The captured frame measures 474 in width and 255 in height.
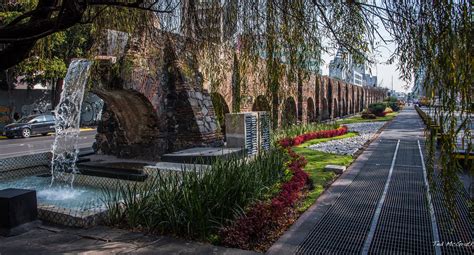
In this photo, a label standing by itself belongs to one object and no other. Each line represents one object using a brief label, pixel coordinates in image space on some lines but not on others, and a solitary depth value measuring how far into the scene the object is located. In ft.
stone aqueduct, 26.37
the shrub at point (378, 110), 110.73
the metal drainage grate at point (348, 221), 13.79
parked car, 70.64
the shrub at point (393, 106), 158.40
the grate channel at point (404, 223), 13.74
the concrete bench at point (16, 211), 14.62
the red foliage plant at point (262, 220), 13.75
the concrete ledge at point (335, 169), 27.78
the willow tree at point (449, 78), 7.28
